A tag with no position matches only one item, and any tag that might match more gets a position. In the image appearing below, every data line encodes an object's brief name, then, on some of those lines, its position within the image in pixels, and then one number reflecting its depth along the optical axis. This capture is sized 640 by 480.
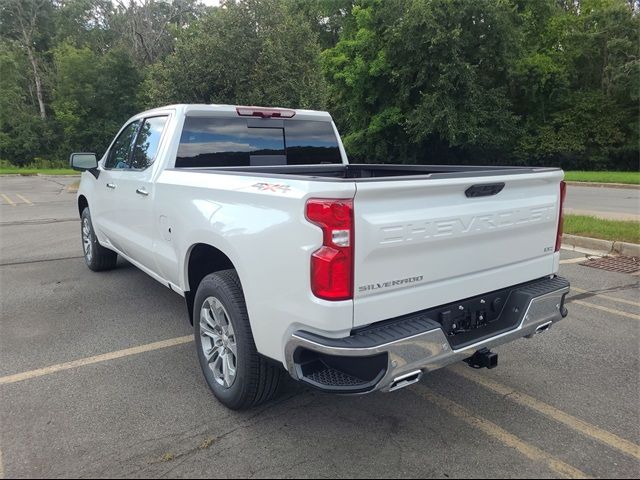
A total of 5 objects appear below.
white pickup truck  2.40
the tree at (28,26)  47.53
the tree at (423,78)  26.86
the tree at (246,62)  14.11
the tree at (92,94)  44.50
